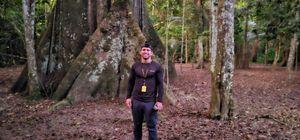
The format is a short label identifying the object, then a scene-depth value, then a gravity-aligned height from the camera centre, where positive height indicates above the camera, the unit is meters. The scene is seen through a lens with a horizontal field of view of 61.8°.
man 4.15 -0.56
